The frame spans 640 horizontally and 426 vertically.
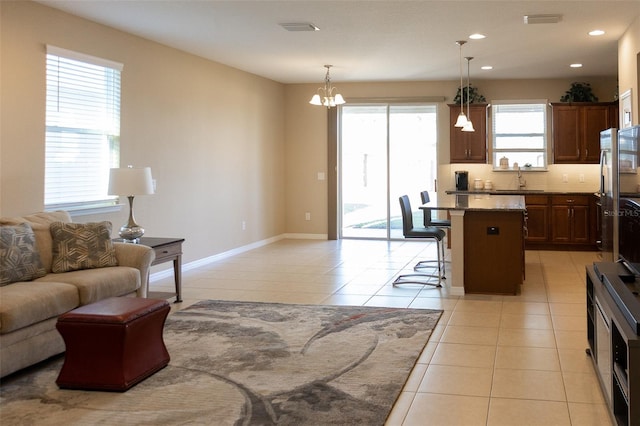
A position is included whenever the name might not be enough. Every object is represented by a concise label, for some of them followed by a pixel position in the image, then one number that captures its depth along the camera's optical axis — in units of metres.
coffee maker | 9.91
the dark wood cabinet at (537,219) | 9.23
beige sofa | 3.57
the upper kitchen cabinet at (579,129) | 9.31
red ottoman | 3.44
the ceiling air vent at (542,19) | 5.79
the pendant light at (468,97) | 9.71
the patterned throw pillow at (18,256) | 4.05
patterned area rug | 3.11
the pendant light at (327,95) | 8.10
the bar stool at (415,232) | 6.50
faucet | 9.91
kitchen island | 5.96
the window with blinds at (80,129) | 5.48
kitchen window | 9.90
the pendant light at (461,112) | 6.99
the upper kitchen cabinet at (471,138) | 9.77
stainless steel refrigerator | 6.63
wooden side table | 5.47
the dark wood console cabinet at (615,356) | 2.46
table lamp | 5.32
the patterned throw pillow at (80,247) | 4.55
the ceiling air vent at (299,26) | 6.15
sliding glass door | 10.41
